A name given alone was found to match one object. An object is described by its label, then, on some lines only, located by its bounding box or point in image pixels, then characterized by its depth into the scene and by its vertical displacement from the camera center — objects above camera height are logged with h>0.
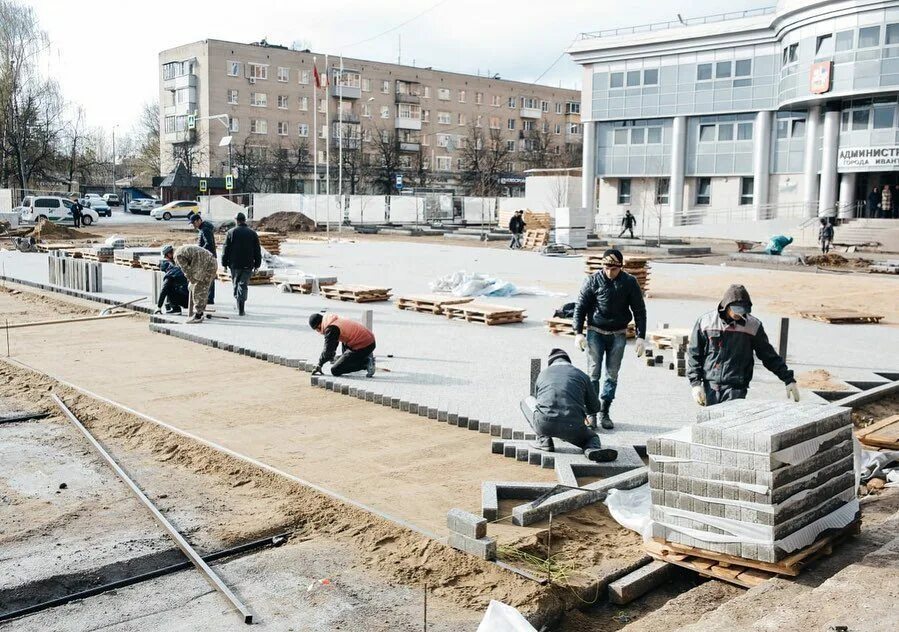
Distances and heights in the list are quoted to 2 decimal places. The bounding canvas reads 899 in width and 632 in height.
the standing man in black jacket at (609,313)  9.44 -1.08
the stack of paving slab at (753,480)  5.95 -1.84
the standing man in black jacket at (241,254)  17.33 -0.94
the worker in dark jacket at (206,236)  18.05 -0.64
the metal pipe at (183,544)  5.68 -2.51
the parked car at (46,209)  49.28 -0.38
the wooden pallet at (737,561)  5.94 -2.38
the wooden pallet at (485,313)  17.20 -2.02
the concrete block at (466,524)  6.34 -2.24
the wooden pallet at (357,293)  20.33 -1.96
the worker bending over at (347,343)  11.89 -1.83
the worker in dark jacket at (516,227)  39.94 -0.74
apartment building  79.62 +9.72
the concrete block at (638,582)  5.99 -2.51
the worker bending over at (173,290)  17.95 -1.73
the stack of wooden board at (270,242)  29.02 -1.17
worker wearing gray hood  7.88 -1.22
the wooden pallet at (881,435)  9.05 -2.24
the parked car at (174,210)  62.16 -0.40
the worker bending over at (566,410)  8.60 -1.93
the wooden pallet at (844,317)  18.23 -2.05
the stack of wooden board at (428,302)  18.50 -1.95
